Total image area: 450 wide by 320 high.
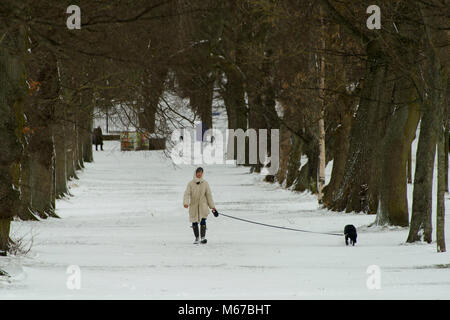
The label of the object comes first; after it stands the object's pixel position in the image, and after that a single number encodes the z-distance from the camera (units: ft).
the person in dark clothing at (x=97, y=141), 280.92
